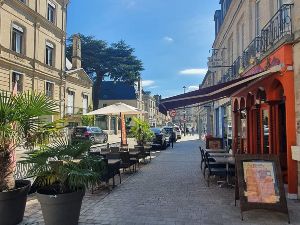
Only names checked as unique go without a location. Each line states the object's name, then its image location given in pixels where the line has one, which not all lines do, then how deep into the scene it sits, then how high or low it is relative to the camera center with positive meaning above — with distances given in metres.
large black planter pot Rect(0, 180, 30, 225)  3.79 -1.29
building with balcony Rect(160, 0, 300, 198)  5.29 +1.02
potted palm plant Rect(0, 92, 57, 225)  3.76 -0.14
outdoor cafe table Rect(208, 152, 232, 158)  7.35 -0.96
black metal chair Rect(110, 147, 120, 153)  8.30 -0.88
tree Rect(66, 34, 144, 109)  40.83 +10.71
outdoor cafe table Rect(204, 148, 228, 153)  8.43 -0.96
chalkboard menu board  4.19 -1.06
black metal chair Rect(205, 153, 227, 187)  6.16 -1.20
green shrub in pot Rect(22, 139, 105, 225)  3.65 -0.85
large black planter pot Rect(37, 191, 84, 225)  3.65 -1.26
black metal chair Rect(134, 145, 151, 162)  9.58 -1.08
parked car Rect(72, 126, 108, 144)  19.39 -0.69
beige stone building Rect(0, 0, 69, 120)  18.23 +6.89
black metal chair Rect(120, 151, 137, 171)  7.62 -1.15
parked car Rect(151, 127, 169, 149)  16.12 -1.10
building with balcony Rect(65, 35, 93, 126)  27.99 +4.55
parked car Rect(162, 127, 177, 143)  20.06 -0.65
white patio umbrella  10.51 +0.61
